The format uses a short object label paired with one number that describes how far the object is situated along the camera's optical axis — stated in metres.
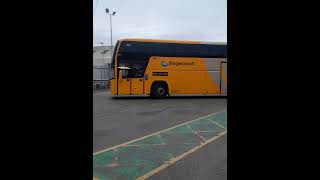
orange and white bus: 12.62
